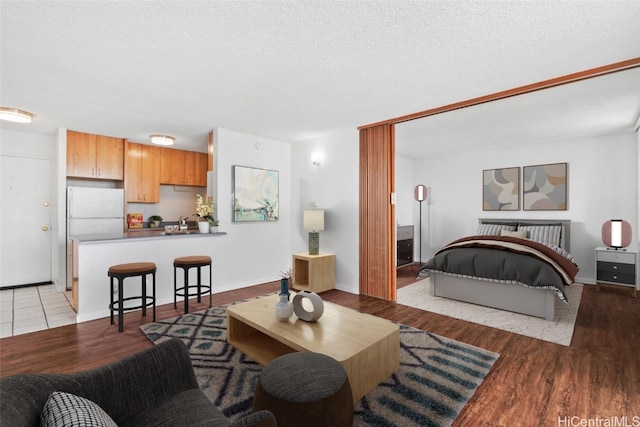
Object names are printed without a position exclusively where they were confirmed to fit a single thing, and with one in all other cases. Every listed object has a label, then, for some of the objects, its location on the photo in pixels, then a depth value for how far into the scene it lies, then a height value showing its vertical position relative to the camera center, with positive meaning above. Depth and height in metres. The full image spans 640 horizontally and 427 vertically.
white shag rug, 3.12 -1.18
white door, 4.79 -0.07
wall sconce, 5.12 +0.97
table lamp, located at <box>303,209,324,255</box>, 4.73 -0.10
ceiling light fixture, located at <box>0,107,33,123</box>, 3.69 +1.25
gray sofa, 1.03 -0.74
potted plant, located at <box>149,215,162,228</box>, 6.06 -0.11
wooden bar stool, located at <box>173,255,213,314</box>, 3.63 -0.60
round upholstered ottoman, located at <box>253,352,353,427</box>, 1.49 -0.90
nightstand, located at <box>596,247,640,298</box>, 4.50 -0.79
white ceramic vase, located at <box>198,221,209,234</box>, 4.48 -0.15
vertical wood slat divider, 4.26 +0.04
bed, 3.48 -0.72
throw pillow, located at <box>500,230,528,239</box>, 5.29 -0.32
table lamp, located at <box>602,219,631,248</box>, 4.57 -0.27
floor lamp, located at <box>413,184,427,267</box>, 6.93 +0.51
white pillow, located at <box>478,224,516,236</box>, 5.65 -0.24
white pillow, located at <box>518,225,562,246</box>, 5.16 -0.31
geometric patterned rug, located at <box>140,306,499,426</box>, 1.89 -1.20
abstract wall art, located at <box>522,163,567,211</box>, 5.41 +0.52
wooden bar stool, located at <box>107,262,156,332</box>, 3.13 -0.61
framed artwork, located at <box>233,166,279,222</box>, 4.84 +0.35
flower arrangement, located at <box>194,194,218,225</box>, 4.54 +0.07
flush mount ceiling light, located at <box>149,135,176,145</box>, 5.03 +1.27
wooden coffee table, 1.99 -0.87
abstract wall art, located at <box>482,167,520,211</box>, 5.89 +0.52
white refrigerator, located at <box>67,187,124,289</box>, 4.71 +0.07
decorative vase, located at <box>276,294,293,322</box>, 2.46 -0.75
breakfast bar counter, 3.52 -0.53
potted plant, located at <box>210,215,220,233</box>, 4.59 -0.13
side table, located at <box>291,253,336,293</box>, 4.56 -0.88
